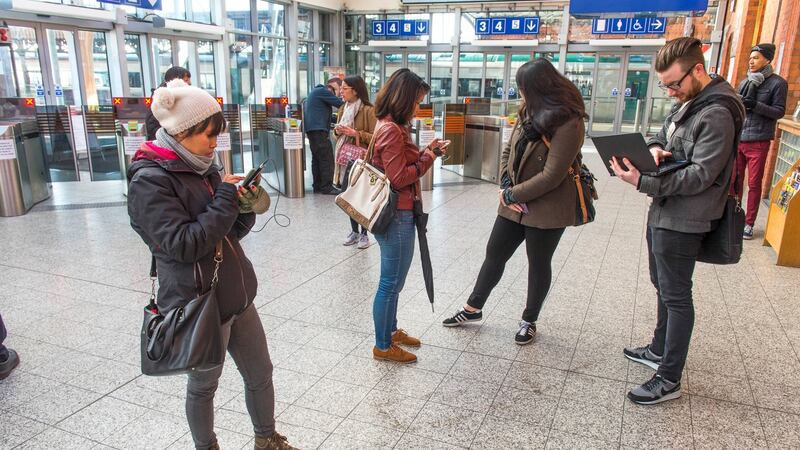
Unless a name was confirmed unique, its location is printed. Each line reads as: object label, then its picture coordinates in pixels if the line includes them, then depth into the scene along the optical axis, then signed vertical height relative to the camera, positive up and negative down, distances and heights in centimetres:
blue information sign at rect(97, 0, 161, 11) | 816 +127
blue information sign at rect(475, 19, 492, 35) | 1555 +192
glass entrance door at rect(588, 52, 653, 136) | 1513 +13
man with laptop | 223 -35
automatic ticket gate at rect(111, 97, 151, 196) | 661 -40
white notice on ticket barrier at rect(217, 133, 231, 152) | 695 -64
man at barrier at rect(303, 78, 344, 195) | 700 -44
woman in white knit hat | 160 -37
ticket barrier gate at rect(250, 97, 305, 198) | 709 -66
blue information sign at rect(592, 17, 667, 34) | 1341 +174
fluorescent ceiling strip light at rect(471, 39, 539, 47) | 1554 +148
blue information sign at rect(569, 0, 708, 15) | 622 +103
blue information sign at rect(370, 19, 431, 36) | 1636 +196
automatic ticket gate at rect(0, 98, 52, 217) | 587 -80
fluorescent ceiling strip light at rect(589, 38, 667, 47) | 1452 +143
